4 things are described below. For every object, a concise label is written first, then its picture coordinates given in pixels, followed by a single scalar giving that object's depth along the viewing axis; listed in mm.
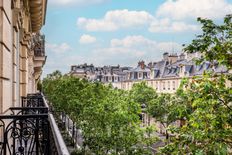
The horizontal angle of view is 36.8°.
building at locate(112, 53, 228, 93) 54656
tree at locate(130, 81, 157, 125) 53875
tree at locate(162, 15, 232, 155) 8727
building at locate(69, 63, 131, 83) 98350
